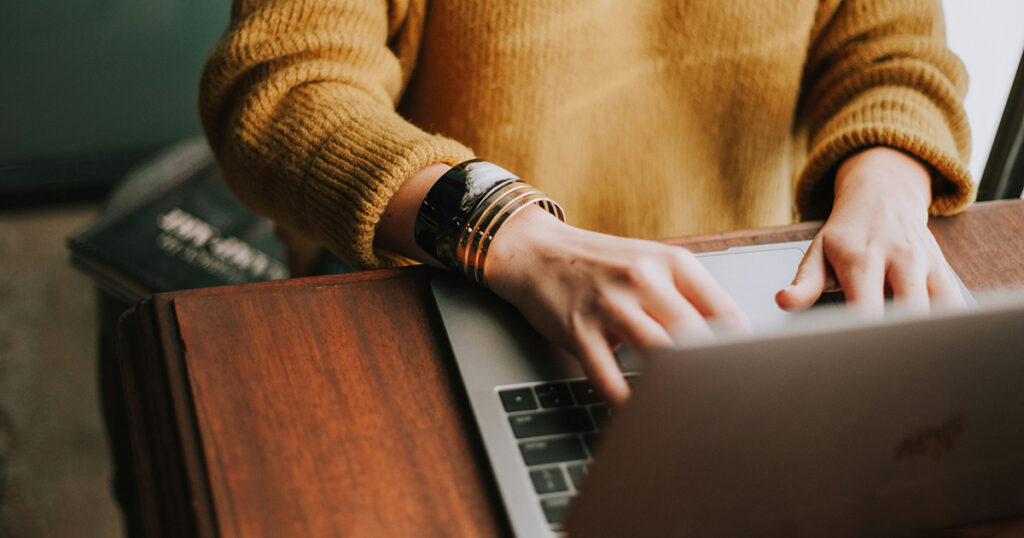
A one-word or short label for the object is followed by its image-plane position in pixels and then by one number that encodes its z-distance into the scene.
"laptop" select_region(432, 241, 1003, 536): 0.37
